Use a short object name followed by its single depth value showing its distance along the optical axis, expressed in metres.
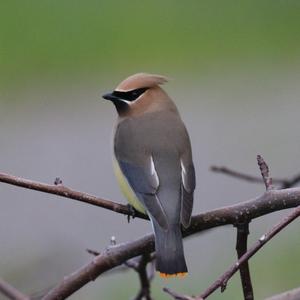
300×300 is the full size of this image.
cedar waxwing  7.27
